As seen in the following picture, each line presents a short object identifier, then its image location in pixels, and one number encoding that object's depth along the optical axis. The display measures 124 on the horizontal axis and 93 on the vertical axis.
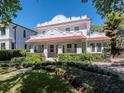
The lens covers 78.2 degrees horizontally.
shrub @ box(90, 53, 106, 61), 11.86
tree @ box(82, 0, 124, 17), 5.72
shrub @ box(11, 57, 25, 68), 8.47
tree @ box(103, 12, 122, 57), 15.60
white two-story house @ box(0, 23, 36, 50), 16.46
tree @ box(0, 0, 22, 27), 7.11
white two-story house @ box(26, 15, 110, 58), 13.78
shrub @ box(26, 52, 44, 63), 9.50
